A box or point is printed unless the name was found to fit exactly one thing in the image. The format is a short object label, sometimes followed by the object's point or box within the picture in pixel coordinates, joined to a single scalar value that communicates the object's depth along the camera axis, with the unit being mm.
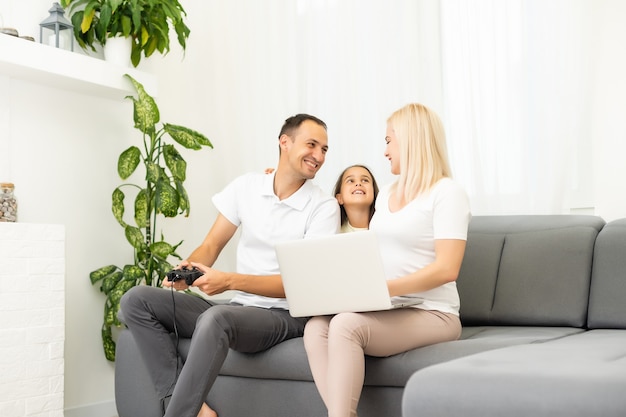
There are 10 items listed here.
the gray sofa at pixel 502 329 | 2217
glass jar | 3258
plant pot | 3775
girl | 3072
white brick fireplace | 3064
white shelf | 3258
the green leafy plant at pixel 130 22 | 3645
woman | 2172
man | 2410
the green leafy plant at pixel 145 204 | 3680
